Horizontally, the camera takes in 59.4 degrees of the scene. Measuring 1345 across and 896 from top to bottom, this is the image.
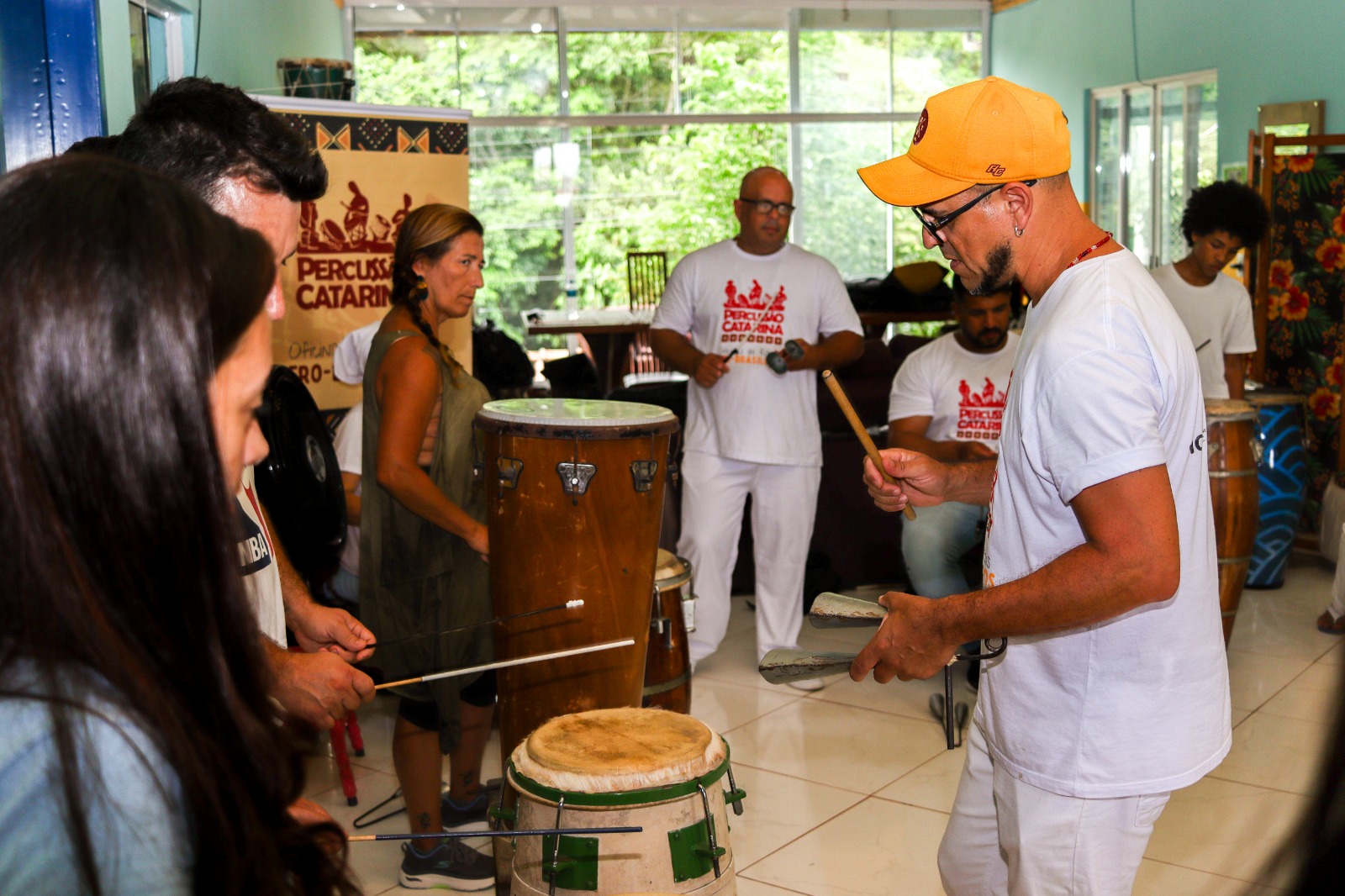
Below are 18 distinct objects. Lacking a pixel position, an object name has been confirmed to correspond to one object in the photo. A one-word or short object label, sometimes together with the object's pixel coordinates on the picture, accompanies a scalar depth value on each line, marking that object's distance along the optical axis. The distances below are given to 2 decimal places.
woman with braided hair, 2.67
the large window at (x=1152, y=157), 8.50
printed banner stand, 4.38
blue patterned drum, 5.14
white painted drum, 1.83
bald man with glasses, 4.16
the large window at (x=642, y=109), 10.66
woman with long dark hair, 0.68
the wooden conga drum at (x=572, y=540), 2.58
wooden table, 8.09
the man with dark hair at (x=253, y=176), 1.54
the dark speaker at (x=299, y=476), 2.90
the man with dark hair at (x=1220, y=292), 4.95
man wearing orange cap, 1.47
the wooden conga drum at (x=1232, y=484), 4.01
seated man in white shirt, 3.99
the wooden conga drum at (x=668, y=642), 3.11
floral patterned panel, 5.53
